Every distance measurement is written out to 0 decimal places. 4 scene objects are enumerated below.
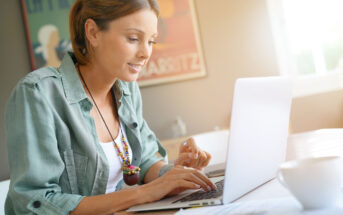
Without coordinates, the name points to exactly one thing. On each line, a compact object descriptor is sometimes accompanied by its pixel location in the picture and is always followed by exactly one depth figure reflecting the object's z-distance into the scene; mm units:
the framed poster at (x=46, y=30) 3750
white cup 684
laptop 849
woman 1090
